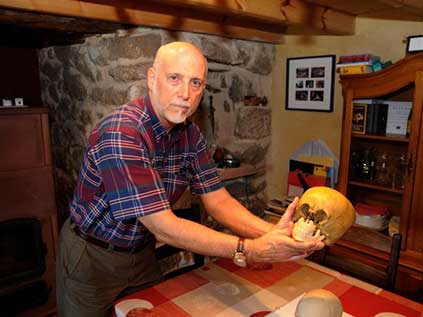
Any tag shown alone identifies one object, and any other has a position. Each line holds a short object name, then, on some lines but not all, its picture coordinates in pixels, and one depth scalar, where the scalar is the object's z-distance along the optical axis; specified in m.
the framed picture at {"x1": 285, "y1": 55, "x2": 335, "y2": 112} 2.34
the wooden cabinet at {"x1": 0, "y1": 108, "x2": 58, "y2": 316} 2.00
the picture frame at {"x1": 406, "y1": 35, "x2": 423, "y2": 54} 1.76
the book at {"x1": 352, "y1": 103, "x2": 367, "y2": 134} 1.99
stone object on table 0.94
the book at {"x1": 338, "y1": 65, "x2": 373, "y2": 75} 1.95
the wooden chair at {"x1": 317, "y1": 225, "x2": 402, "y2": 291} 1.35
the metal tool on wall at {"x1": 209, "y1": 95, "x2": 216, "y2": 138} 2.41
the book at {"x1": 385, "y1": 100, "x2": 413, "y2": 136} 1.92
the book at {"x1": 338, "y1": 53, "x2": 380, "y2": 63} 1.96
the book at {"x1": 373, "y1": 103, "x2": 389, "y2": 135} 1.99
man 1.07
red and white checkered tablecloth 1.10
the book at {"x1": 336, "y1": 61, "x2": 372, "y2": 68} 1.95
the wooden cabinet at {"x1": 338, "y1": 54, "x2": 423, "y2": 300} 1.76
